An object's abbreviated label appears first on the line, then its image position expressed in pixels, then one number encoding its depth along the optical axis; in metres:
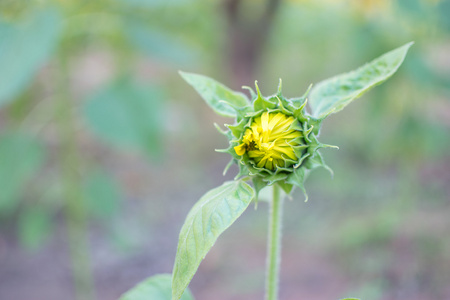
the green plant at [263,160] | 0.58
